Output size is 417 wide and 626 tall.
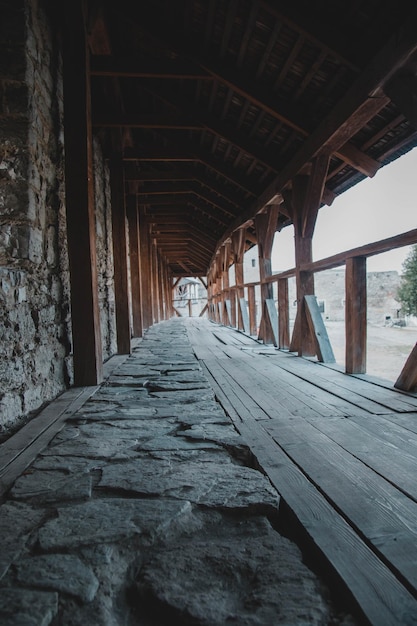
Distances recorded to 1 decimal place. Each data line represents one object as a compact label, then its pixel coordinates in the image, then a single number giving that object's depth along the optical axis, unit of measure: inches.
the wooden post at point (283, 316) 206.4
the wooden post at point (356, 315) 125.9
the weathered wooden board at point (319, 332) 159.3
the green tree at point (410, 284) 559.8
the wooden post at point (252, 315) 306.4
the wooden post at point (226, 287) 447.2
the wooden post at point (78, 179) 113.0
